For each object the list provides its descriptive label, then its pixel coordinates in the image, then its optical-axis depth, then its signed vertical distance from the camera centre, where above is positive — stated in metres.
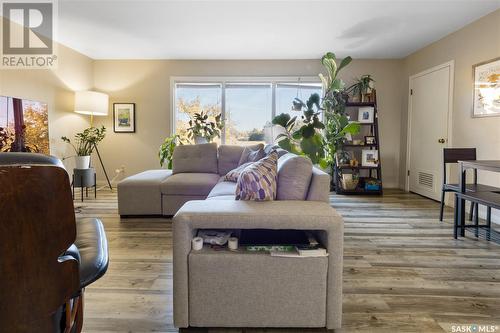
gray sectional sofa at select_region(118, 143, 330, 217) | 1.84 -0.29
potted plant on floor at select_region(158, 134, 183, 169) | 5.18 +0.04
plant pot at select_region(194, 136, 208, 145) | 5.54 +0.25
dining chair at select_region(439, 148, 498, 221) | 3.34 -0.01
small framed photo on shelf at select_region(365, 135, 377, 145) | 5.37 +0.27
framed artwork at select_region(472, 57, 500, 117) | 3.46 +0.82
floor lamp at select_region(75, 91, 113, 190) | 5.01 +0.82
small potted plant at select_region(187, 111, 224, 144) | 5.51 +0.43
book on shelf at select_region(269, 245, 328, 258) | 1.48 -0.49
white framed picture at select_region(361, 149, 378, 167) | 5.35 -0.05
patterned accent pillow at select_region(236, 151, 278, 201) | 1.74 -0.18
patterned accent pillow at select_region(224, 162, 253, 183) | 3.51 -0.26
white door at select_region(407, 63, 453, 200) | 4.48 +0.47
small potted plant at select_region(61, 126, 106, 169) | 4.68 +0.12
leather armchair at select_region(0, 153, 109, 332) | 0.67 -0.23
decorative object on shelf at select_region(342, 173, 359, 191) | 5.24 -0.47
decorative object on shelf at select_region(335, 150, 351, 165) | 5.34 -0.06
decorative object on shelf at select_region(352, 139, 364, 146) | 5.34 +0.23
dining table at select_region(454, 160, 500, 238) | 2.65 -0.36
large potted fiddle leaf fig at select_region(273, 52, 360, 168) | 4.03 +0.46
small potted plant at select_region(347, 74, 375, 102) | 5.33 +1.17
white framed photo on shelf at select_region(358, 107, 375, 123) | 5.41 +0.74
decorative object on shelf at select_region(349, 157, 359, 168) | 5.35 -0.14
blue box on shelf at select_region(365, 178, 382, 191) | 5.22 -0.52
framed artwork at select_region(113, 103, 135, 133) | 5.85 +0.67
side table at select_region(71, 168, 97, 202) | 4.61 -0.42
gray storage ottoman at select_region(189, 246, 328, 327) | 1.48 -0.67
